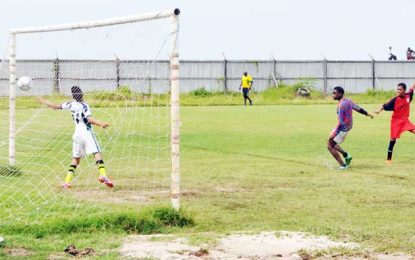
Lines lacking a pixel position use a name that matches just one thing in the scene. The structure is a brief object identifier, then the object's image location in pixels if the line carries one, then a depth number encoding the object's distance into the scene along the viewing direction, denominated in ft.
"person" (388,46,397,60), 181.38
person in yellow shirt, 141.28
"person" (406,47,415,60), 184.96
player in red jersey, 59.57
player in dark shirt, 55.16
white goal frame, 34.83
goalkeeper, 44.86
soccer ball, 45.21
